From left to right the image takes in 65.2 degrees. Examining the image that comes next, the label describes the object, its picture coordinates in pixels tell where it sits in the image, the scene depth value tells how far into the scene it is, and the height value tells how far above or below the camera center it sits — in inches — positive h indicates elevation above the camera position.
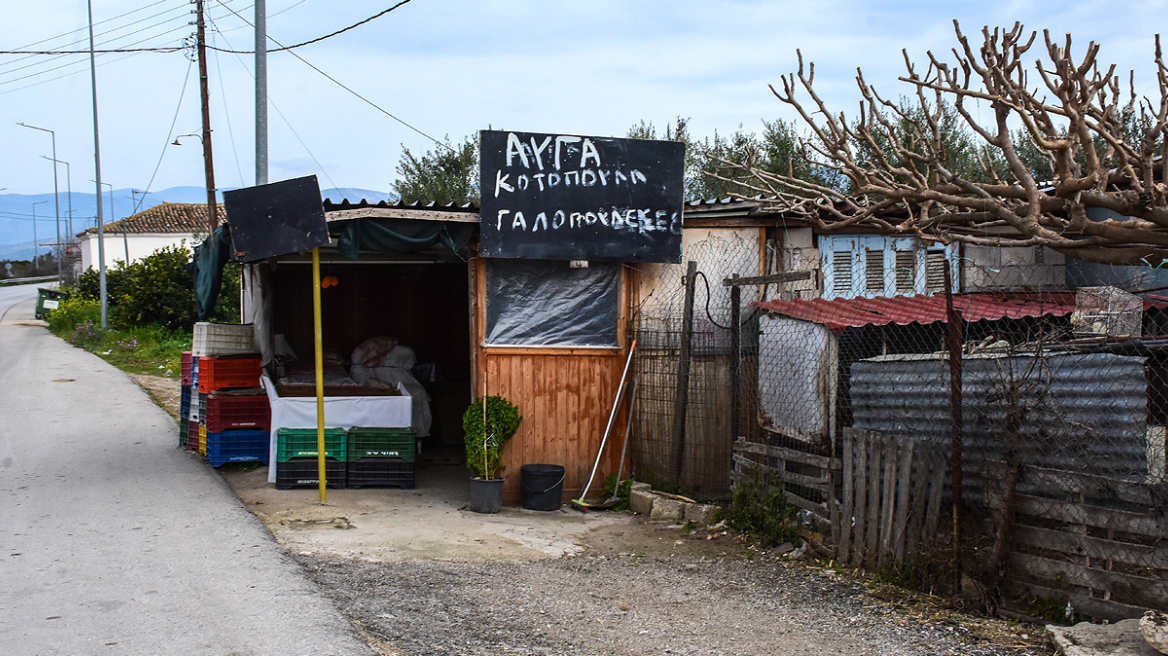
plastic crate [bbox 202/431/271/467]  422.9 -73.3
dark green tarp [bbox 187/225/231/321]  409.7 +11.4
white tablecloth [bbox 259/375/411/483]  383.6 -52.6
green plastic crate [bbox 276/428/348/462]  382.9 -65.5
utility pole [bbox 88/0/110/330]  1117.2 +87.9
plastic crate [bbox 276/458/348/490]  383.2 -77.7
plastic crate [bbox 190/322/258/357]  438.9 -24.8
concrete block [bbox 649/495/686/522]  336.2 -82.8
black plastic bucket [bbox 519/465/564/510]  360.2 -78.2
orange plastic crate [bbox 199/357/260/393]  432.1 -40.3
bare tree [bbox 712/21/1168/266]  180.5 +27.5
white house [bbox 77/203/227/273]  2128.4 +137.5
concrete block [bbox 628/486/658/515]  349.7 -83.1
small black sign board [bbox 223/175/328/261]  342.6 +26.8
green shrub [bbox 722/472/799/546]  291.1 -74.8
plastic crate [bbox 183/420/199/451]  466.6 -75.6
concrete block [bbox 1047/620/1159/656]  176.2 -70.4
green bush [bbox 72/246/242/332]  1159.0 -10.1
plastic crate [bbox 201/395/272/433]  419.8 -57.3
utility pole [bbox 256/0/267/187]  522.0 +113.5
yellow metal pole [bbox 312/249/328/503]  350.9 -35.7
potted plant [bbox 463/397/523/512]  354.6 -61.0
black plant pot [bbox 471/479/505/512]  354.3 -80.3
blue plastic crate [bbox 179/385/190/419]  478.6 -60.8
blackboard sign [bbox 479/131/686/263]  362.3 +36.5
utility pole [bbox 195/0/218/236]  852.0 +169.5
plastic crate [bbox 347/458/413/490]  391.2 -79.0
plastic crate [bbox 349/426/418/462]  391.2 -66.5
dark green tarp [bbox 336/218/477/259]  359.9 +21.4
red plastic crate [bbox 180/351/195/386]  479.4 -41.8
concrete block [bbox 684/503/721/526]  323.9 -81.2
